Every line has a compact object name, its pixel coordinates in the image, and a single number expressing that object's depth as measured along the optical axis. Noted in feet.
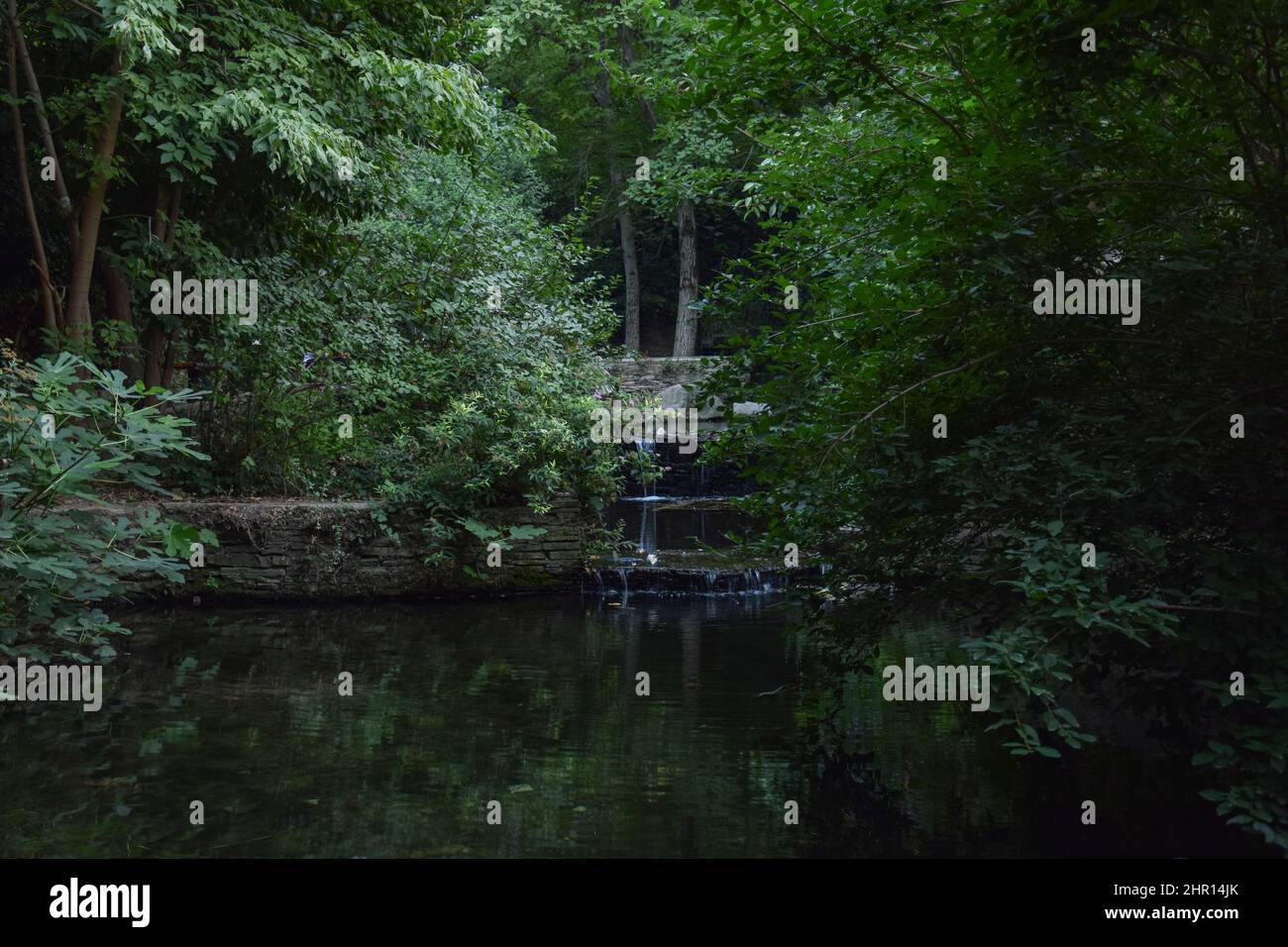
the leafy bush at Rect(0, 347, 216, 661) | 19.53
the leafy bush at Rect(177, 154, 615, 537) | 40.60
